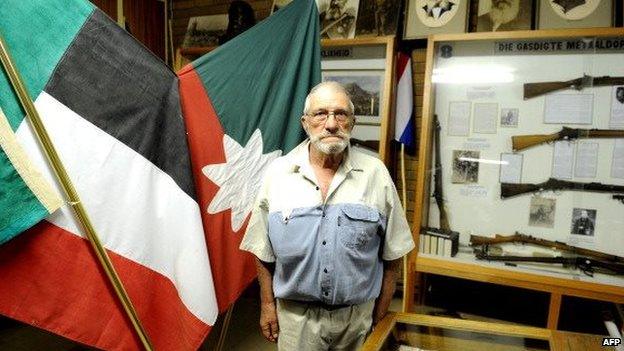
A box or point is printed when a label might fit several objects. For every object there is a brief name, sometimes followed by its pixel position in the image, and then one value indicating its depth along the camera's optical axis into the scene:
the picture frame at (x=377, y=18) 3.15
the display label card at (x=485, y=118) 2.62
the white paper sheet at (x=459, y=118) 2.68
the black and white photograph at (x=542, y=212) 2.50
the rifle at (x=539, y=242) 2.37
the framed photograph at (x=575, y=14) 2.54
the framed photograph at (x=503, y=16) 2.81
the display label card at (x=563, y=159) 2.45
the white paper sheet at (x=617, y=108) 2.34
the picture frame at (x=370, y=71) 2.81
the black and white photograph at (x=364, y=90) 2.98
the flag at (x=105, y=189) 1.25
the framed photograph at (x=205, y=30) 3.92
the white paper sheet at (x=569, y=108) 2.41
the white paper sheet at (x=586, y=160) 2.40
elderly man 1.66
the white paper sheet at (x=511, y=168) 2.57
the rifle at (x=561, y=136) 2.36
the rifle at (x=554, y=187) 2.37
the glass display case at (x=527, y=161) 2.36
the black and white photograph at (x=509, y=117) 2.58
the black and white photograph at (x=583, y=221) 2.40
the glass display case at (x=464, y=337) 1.40
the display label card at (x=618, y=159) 2.34
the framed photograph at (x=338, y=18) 3.27
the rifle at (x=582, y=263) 2.33
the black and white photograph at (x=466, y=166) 2.67
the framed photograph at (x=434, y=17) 2.93
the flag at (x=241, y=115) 1.83
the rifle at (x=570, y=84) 2.37
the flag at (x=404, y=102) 3.03
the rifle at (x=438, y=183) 2.74
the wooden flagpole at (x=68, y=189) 1.18
